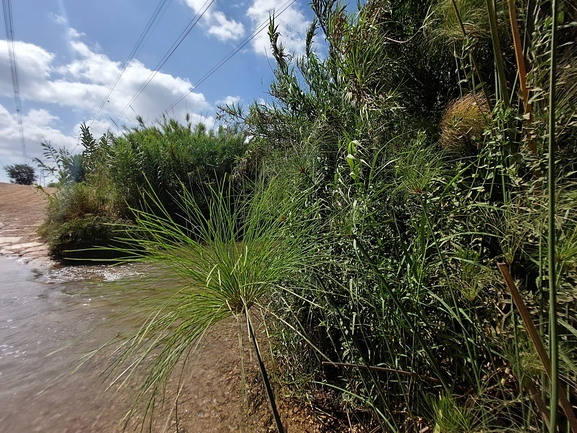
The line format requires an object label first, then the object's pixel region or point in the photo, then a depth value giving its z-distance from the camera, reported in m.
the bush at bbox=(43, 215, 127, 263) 3.97
